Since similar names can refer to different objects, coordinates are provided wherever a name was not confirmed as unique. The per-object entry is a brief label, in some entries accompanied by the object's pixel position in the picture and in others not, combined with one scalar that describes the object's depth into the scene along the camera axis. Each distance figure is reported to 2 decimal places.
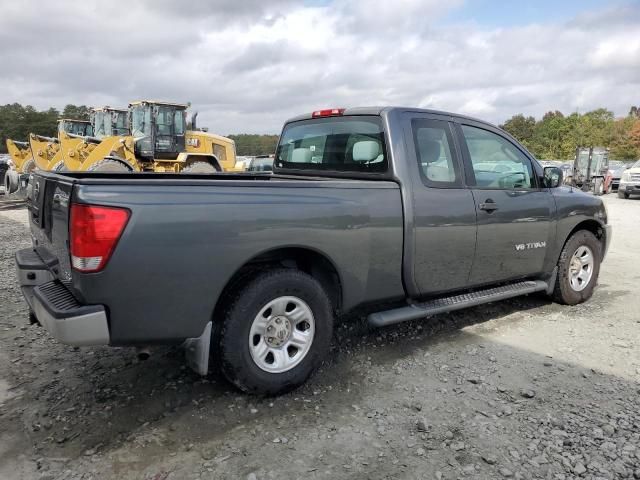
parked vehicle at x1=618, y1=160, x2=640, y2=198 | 20.50
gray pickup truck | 2.70
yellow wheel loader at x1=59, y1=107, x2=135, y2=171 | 13.87
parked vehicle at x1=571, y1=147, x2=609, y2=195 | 26.08
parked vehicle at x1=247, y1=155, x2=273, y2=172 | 18.20
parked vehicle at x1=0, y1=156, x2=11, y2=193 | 22.42
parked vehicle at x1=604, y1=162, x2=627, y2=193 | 25.17
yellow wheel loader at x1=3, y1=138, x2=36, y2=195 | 17.56
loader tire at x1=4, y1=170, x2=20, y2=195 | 15.82
